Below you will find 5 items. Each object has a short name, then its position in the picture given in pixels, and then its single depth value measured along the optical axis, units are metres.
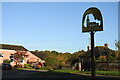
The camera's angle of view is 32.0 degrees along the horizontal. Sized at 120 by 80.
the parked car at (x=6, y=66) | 29.18
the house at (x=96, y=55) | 34.77
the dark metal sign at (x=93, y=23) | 9.41
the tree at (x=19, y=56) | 49.91
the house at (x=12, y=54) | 51.91
